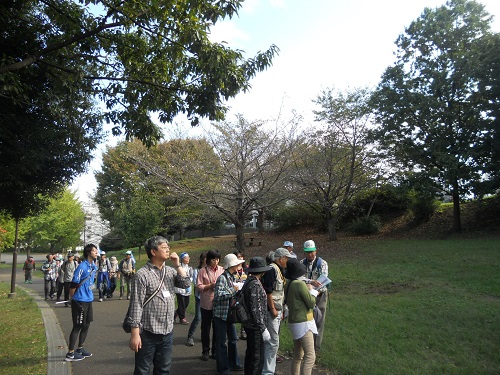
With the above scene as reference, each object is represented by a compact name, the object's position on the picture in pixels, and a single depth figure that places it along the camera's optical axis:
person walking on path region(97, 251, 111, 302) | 12.95
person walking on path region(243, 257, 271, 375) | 4.75
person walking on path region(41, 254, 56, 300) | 14.41
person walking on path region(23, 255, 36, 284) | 22.39
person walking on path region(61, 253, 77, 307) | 11.46
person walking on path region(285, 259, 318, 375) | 4.79
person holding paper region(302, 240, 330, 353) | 6.32
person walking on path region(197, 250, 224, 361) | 6.16
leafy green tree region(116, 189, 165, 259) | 25.27
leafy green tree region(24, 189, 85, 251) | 37.50
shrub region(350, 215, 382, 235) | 25.28
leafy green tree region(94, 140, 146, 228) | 35.59
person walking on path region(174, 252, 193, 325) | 7.94
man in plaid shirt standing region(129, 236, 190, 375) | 3.91
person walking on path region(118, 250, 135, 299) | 12.94
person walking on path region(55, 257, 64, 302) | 13.27
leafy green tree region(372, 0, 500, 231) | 19.80
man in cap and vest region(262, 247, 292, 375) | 5.02
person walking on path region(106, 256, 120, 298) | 13.45
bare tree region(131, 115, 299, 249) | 16.55
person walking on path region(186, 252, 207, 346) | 6.89
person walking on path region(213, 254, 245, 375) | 5.44
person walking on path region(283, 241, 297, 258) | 7.52
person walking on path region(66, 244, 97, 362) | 6.24
